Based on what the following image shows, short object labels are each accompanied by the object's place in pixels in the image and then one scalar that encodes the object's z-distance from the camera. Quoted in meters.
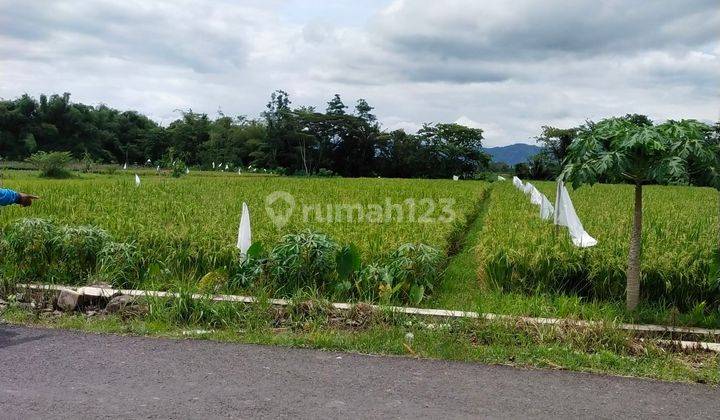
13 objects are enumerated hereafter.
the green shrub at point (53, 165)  34.00
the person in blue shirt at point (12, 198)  5.80
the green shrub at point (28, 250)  6.86
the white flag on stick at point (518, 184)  27.84
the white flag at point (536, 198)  17.07
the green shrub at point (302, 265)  6.21
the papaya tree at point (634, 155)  5.11
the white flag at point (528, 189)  22.49
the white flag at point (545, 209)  12.18
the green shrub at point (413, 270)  6.27
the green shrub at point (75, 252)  6.79
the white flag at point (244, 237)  6.76
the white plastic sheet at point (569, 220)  7.24
